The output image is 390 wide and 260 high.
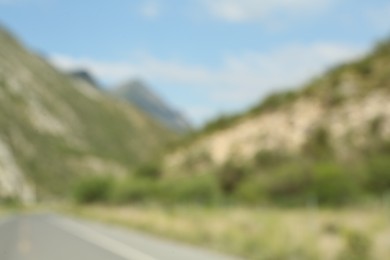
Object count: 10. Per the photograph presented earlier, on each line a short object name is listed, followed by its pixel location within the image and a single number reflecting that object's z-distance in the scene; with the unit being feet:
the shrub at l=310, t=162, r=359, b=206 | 142.41
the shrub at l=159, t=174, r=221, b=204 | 189.47
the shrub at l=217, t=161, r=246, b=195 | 199.83
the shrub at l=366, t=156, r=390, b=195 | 138.35
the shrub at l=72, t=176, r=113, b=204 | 289.33
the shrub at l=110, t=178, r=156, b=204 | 233.96
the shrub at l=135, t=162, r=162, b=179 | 255.09
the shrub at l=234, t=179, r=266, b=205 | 161.65
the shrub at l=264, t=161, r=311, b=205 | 155.38
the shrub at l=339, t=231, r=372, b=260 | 52.47
